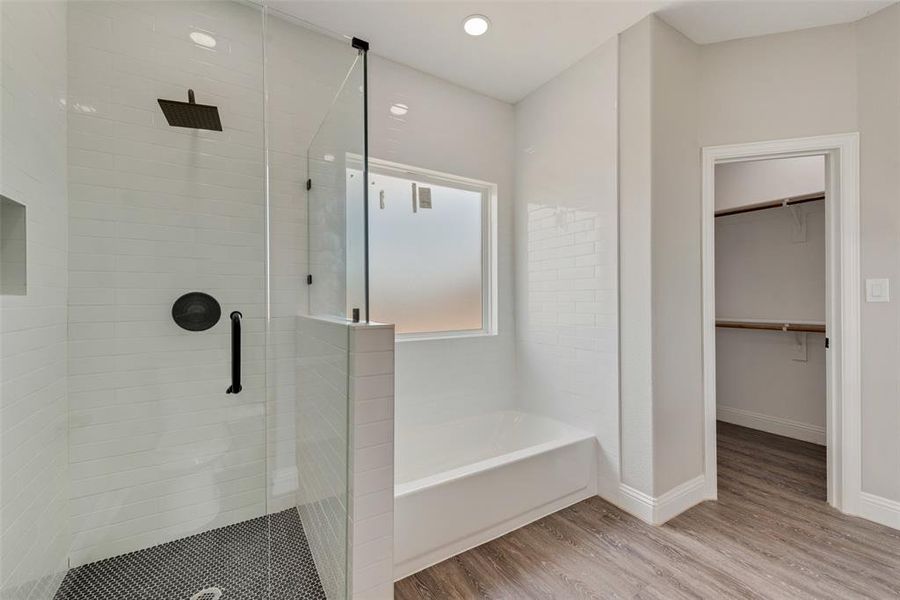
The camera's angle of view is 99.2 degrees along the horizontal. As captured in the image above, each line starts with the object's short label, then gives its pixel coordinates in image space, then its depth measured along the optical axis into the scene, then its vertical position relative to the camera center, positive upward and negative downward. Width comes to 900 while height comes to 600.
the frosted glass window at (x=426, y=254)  2.54 +0.33
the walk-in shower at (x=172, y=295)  1.37 +0.03
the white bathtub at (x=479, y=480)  1.68 -0.98
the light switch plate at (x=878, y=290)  1.98 +0.04
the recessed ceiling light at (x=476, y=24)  2.09 +1.53
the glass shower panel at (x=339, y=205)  1.42 +0.41
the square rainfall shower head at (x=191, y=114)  1.76 +0.88
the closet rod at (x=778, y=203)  2.82 +0.75
